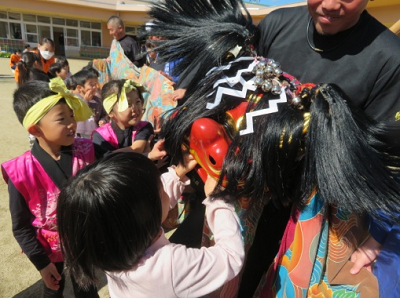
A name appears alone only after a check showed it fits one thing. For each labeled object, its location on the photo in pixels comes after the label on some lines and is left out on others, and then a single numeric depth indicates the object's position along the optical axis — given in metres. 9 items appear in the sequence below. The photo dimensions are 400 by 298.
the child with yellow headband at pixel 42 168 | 1.17
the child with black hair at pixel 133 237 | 0.73
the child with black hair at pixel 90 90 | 2.69
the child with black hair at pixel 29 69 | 2.88
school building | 16.66
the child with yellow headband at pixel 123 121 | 1.72
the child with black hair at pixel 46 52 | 4.43
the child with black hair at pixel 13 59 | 7.20
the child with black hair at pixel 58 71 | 3.74
